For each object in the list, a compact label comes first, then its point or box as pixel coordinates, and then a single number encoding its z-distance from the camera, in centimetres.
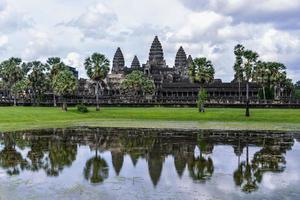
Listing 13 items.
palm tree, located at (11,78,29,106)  12230
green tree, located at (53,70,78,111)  10219
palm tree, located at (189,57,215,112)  9450
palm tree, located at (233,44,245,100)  8900
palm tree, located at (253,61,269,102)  12229
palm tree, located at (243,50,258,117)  8812
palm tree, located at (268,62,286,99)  12720
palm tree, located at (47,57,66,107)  11206
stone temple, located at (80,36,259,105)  18062
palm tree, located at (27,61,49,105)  11931
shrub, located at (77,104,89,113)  9188
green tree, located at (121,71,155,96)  15300
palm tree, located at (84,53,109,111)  10138
